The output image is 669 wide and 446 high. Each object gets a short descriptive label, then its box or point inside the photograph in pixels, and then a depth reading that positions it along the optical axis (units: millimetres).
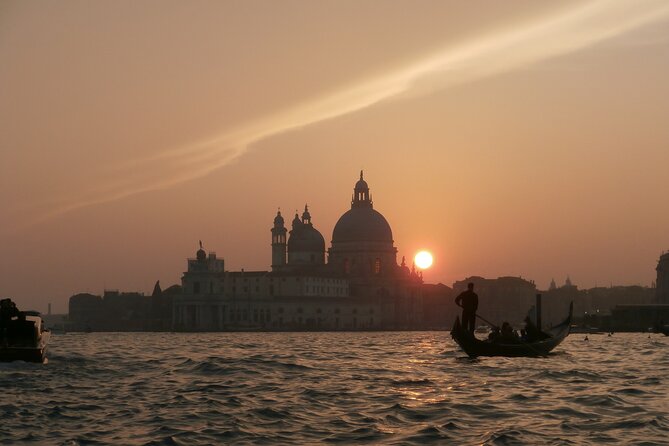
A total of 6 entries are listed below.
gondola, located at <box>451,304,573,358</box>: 39406
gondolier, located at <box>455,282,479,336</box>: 39656
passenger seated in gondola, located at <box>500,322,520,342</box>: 40312
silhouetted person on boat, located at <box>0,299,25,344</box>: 32312
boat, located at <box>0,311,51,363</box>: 32062
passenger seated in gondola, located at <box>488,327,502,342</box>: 40297
